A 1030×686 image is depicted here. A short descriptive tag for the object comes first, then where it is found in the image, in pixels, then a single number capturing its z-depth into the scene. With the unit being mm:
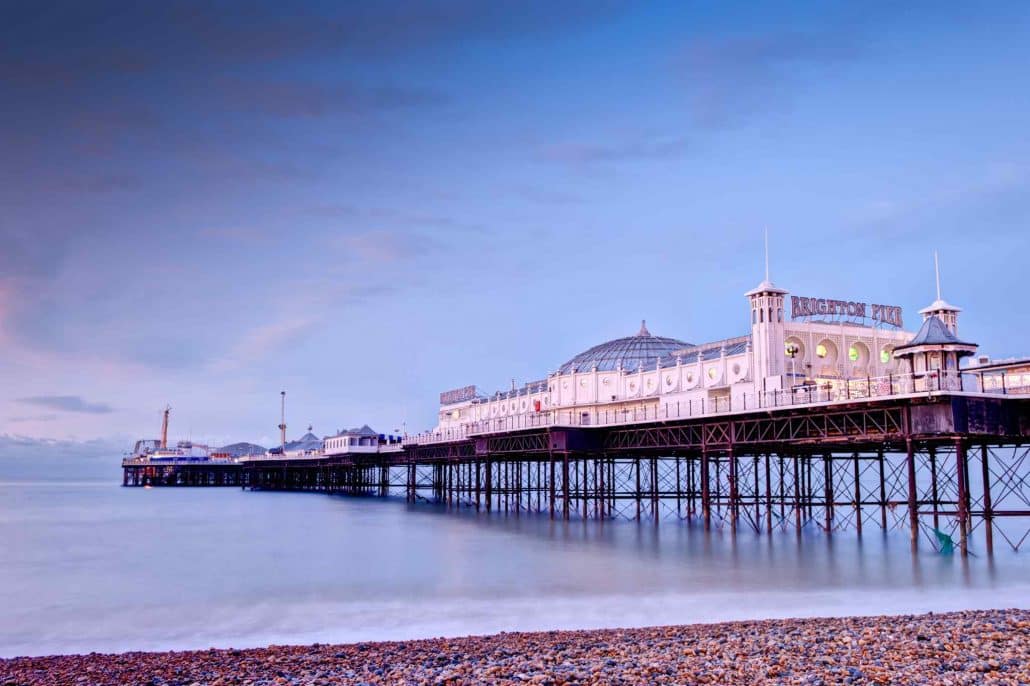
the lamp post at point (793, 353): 54156
